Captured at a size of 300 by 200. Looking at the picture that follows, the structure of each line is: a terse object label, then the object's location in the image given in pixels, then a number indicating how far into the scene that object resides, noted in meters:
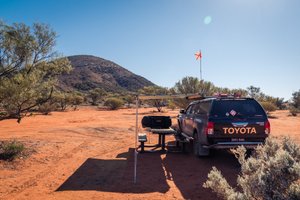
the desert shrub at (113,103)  35.47
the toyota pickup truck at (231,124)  6.13
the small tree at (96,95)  44.15
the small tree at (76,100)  32.95
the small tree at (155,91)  34.12
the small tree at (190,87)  19.97
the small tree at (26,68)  6.07
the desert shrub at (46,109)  21.84
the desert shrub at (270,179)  2.25
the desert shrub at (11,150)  6.36
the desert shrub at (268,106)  27.54
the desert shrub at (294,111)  26.76
